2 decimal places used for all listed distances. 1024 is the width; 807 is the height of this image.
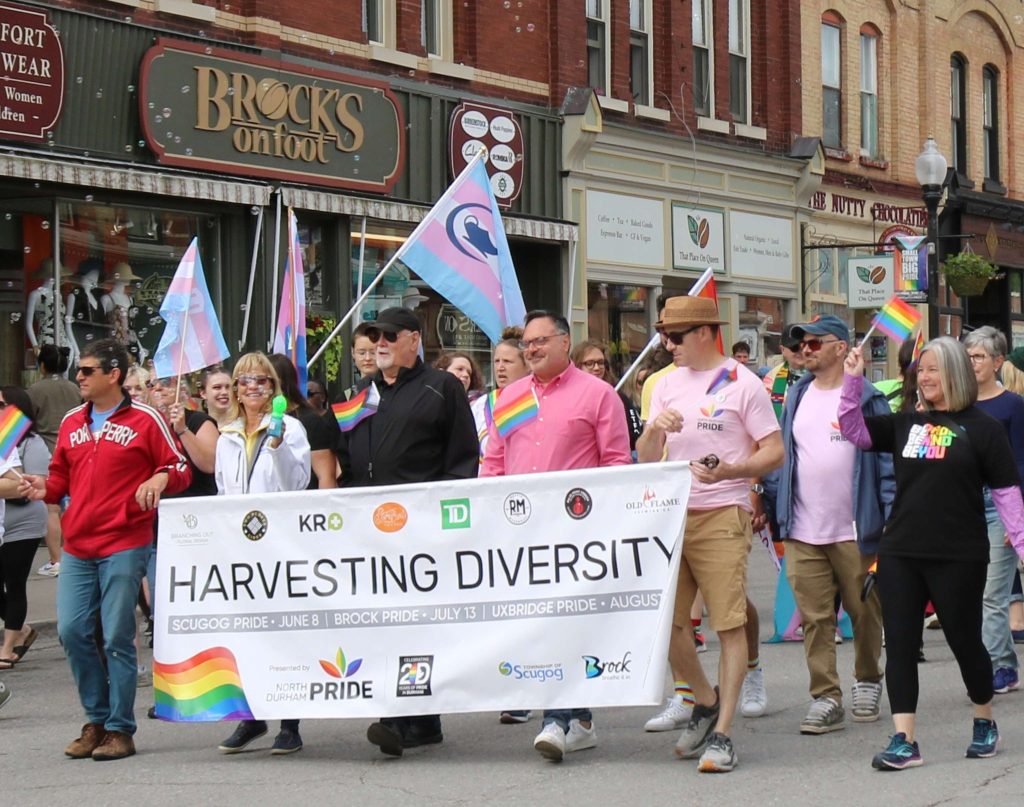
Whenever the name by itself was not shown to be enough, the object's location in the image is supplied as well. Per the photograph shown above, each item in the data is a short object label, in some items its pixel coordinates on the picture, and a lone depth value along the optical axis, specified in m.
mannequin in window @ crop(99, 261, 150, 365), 17.36
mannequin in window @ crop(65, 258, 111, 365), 16.94
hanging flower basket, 27.91
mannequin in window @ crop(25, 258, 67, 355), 16.66
